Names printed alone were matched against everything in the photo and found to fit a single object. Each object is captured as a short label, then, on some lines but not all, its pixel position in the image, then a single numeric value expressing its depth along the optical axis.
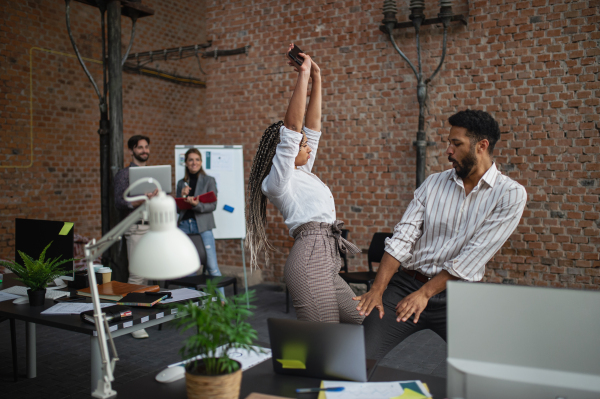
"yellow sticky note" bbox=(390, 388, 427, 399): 1.51
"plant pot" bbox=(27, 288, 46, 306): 2.69
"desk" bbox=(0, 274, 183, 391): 2.25
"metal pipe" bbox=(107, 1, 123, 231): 5.17
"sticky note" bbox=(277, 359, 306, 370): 1.65
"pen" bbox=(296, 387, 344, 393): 1.55
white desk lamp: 1.13
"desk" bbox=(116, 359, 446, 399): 1.59
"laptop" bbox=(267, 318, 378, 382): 1.54
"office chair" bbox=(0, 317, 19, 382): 3.45
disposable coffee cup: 3.00
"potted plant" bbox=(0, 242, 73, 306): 2.70
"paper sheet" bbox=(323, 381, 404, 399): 1.52
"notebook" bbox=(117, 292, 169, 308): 2.63
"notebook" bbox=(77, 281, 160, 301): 2.72
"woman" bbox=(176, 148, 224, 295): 5.17
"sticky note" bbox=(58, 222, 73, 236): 3.01
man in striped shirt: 2.26
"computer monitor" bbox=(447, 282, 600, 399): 1.14
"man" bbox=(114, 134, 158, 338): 4.69
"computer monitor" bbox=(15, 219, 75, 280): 2.99
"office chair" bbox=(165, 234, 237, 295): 4.54
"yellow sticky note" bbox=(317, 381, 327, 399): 1.50
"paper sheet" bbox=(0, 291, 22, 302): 2.86
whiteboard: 5.73
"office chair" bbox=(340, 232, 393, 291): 4.79
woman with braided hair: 2.17
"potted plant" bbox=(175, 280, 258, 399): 1.36
